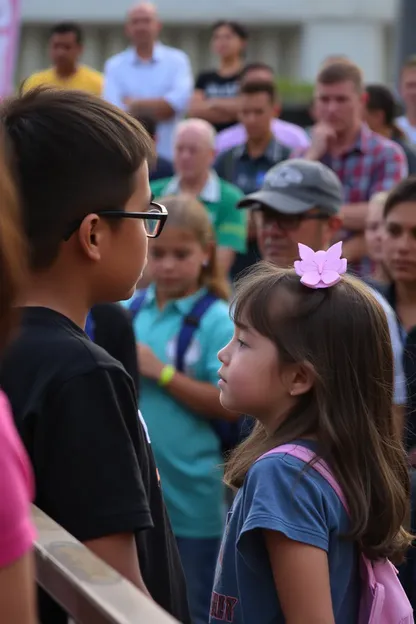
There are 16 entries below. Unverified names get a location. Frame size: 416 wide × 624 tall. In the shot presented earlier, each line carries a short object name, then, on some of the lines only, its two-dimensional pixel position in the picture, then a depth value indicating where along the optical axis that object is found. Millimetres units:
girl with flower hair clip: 4457
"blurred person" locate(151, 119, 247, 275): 13711
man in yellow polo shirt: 20625
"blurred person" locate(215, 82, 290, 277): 15461
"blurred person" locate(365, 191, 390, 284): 9976
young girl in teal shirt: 8945
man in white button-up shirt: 20094
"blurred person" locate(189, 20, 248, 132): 20406
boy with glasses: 3852
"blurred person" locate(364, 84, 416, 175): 17000
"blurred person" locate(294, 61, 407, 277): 13383
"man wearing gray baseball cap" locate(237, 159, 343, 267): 8781
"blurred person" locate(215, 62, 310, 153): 16984
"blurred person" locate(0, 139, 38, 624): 2771
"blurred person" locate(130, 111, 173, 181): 16672
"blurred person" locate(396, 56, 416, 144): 18672
